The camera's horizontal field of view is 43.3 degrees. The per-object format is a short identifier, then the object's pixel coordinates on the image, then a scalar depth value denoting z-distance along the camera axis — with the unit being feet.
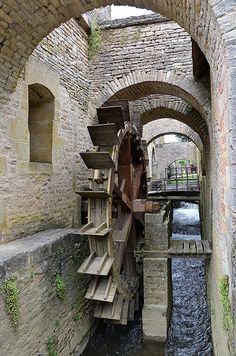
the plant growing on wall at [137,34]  20.12
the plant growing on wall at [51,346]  12.26
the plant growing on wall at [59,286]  13.10
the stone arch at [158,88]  18.08
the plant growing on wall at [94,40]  21.07
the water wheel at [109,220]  14.29
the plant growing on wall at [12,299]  9.81
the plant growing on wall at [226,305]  7.40
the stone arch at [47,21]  8.55
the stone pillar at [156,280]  16.89
